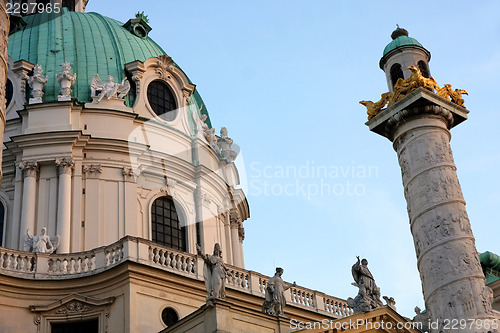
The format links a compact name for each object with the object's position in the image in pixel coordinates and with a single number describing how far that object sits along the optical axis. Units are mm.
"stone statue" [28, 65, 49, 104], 31484
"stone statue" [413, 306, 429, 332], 19141
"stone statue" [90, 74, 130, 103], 32094
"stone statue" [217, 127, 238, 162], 35094
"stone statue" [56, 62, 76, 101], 31562
